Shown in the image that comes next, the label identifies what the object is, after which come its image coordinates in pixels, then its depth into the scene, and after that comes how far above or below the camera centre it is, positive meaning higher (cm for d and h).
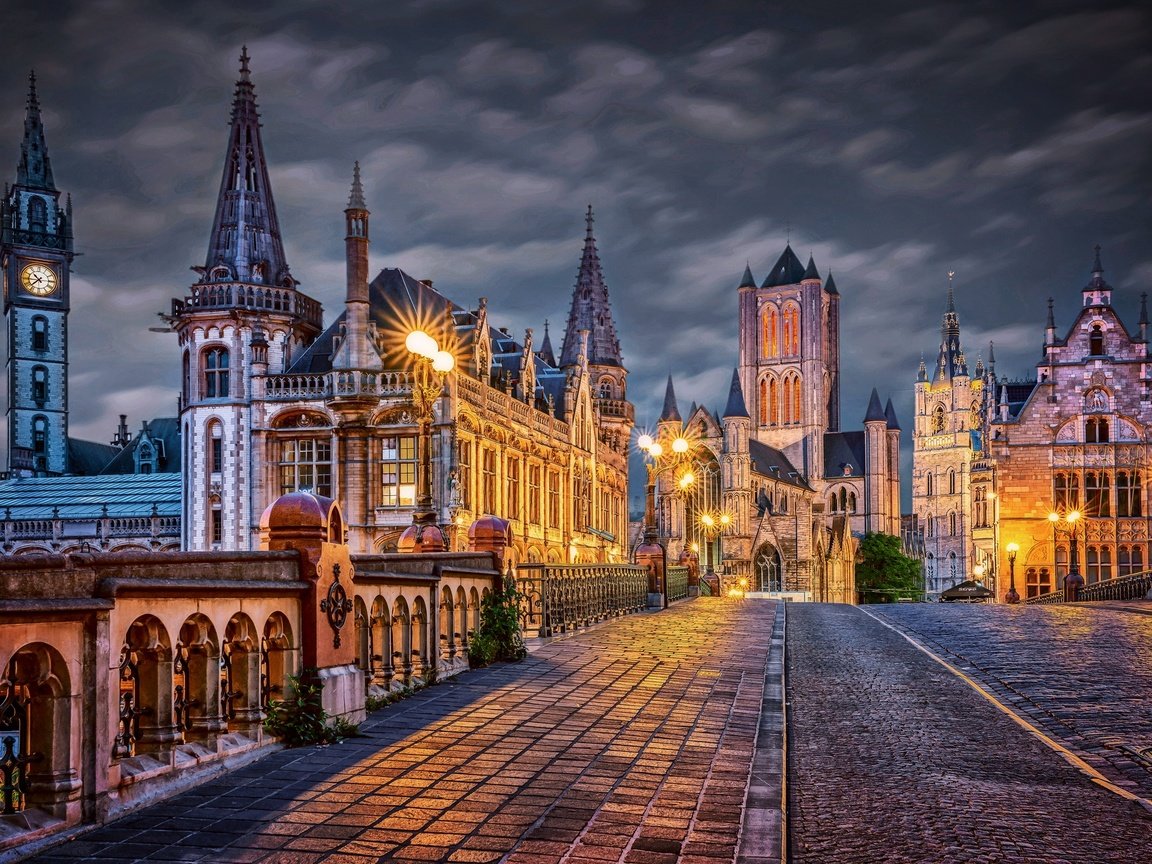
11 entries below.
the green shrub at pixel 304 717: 834 -127
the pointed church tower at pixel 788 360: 14575 +1902
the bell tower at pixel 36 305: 9344 +1723
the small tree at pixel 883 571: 12975 -528
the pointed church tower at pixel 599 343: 7269 +1058
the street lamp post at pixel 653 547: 2909 -55
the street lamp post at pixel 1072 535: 5894 -80
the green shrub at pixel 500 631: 1353 -116
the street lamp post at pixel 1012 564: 5941 -214
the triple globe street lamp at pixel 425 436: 1736 +126
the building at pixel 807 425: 12775 +1111
